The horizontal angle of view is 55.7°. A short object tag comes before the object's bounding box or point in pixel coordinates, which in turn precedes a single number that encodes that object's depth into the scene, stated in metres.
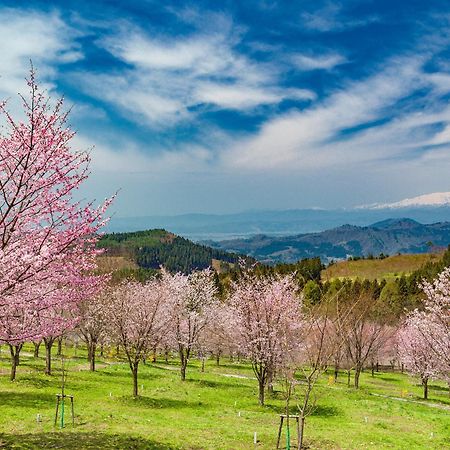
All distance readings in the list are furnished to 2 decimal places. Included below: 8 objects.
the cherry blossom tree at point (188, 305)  46.34
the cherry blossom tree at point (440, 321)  25.09
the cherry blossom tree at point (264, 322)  32.12
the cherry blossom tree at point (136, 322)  30.67
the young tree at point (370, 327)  51.03
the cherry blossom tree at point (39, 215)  13.33
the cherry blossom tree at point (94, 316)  46.70
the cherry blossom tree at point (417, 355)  45.68
